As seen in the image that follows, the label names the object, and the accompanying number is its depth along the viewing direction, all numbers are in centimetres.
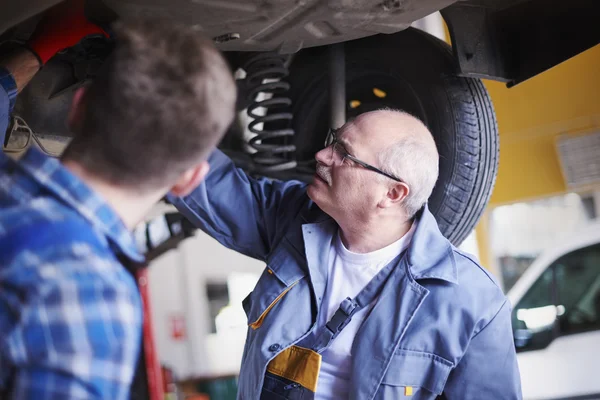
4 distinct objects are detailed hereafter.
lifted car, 200
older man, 162
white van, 452
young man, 79
